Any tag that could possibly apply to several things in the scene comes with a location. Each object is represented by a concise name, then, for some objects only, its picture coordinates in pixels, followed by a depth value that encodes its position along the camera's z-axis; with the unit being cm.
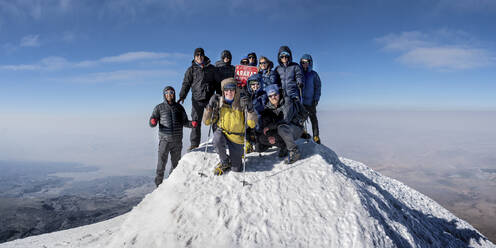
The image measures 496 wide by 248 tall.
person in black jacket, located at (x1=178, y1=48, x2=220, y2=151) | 791
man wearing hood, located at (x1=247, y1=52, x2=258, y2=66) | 929
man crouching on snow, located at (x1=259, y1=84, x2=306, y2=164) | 647
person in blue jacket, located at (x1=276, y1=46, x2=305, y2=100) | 805
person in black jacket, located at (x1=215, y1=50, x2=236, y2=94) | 834
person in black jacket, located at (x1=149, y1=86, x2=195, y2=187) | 753
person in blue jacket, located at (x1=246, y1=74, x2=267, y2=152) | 678
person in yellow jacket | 593
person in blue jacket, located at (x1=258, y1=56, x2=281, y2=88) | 809
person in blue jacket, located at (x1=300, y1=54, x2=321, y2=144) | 900
